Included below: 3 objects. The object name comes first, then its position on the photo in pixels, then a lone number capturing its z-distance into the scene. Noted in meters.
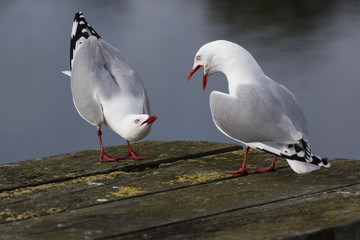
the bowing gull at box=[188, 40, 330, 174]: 5.96
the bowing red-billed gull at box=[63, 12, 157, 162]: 6.90
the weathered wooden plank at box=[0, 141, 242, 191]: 6.30
